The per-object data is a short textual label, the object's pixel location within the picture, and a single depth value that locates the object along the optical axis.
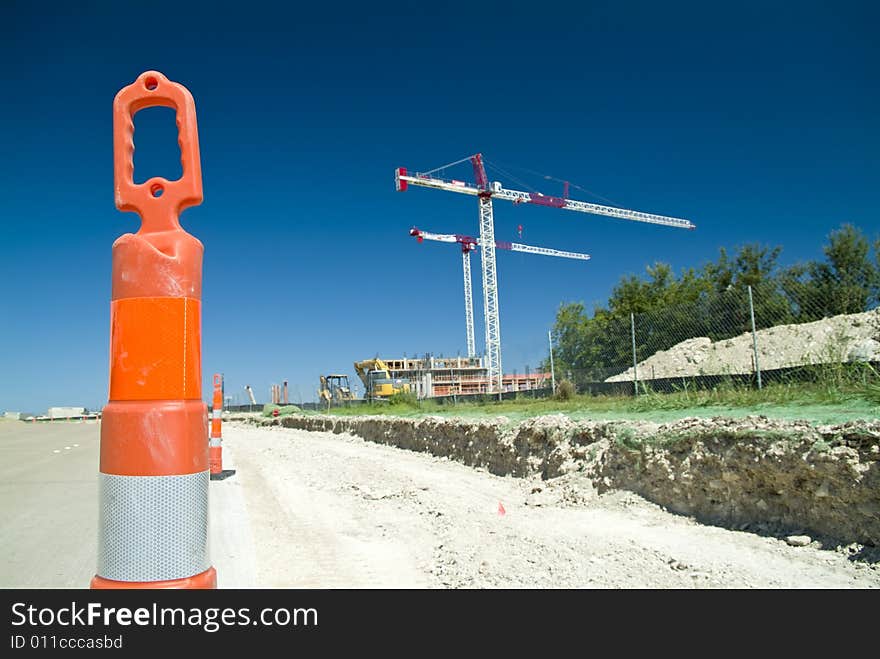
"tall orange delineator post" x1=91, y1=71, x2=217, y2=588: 2.03
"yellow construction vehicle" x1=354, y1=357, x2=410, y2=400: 41.31
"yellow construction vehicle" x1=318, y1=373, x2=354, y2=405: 42.41
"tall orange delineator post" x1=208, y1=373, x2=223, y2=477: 10.13
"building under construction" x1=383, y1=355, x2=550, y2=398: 52.24
